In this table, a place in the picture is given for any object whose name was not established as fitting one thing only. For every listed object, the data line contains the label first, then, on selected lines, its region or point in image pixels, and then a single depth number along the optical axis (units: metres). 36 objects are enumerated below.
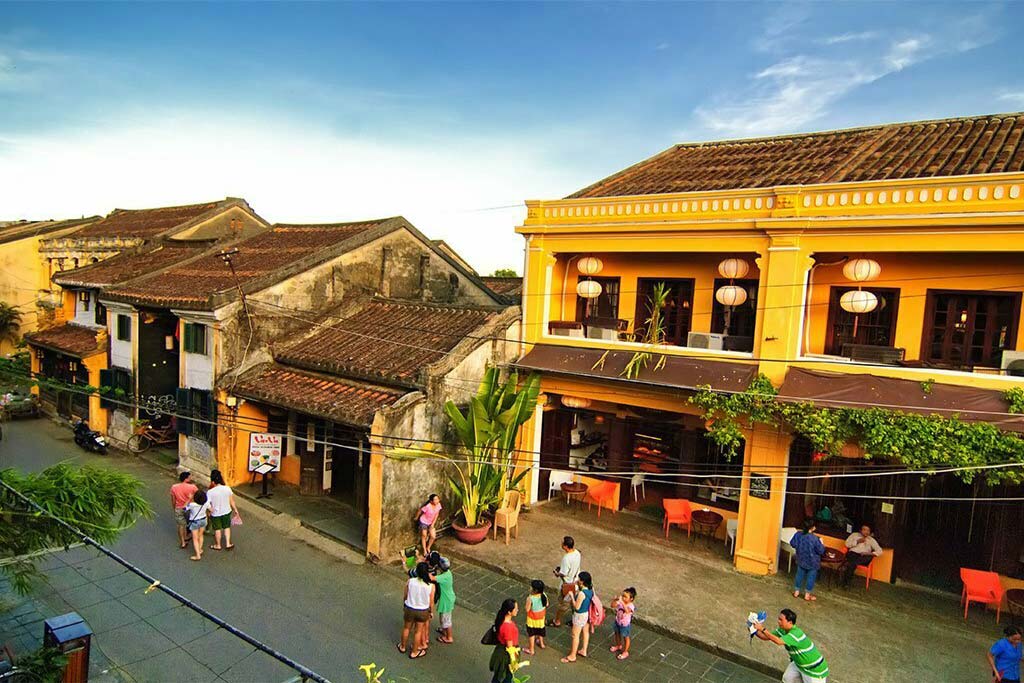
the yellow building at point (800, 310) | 10.38
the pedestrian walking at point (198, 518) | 11.84
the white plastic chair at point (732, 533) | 12.56
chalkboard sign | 11.72
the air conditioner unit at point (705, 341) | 12.64
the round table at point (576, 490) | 14.86
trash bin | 6.85
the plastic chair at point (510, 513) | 13.05
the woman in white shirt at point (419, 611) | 8.74
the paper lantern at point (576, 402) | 14.52
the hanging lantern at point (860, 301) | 10.83
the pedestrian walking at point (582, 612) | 8.95
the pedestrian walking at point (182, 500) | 12.29
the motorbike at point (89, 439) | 18.83
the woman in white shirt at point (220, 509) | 12.09
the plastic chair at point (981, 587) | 10.38
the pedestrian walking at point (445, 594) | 9.25
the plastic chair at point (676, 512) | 13.59
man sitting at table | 11.23
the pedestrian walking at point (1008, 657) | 7.70
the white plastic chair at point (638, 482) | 15.47
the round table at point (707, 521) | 13.13
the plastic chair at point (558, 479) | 15.53
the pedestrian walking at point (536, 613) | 8.95
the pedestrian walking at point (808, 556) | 10.66
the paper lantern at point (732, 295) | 12.56
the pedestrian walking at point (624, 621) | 8.89
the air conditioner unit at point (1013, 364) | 10.02
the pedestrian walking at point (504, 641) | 7.60
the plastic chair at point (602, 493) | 14.94
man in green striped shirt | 7.25
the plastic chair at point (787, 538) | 12.06
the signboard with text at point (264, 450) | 14.48
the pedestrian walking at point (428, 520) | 12.04
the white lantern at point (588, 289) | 14.45
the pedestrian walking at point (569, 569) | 9.78
